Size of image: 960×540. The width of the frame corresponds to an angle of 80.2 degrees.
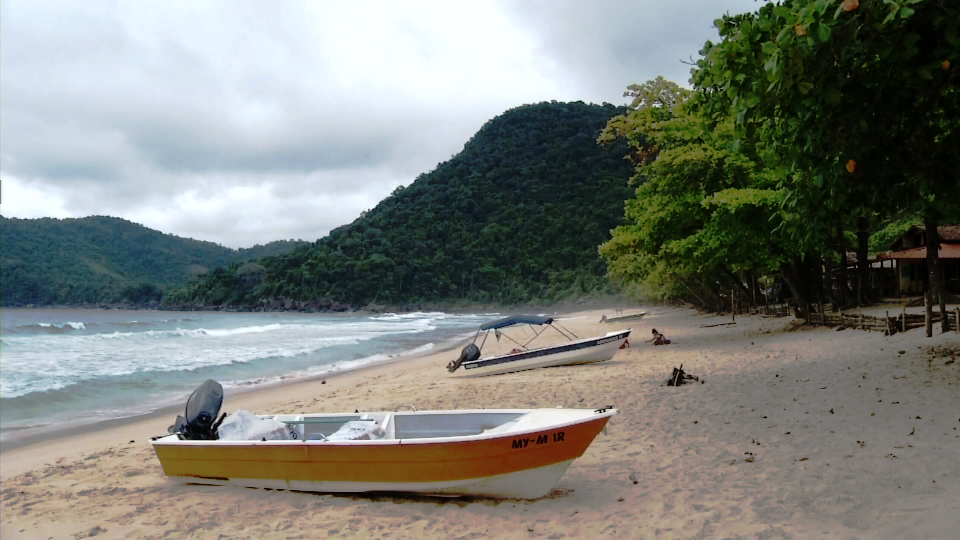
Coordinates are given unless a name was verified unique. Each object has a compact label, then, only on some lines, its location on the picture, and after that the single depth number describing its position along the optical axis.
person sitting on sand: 20.02
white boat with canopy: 15.66
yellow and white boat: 5.43
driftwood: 11.02
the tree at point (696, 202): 16.11
